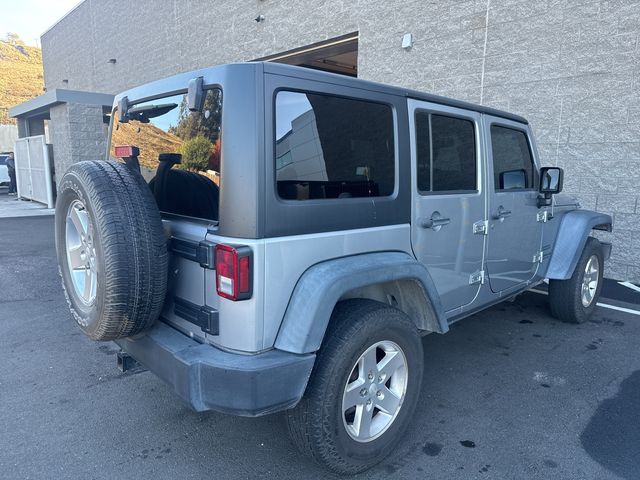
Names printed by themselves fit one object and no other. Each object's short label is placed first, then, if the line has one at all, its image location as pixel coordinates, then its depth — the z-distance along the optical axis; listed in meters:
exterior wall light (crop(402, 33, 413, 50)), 8.11
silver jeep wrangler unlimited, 2.13
